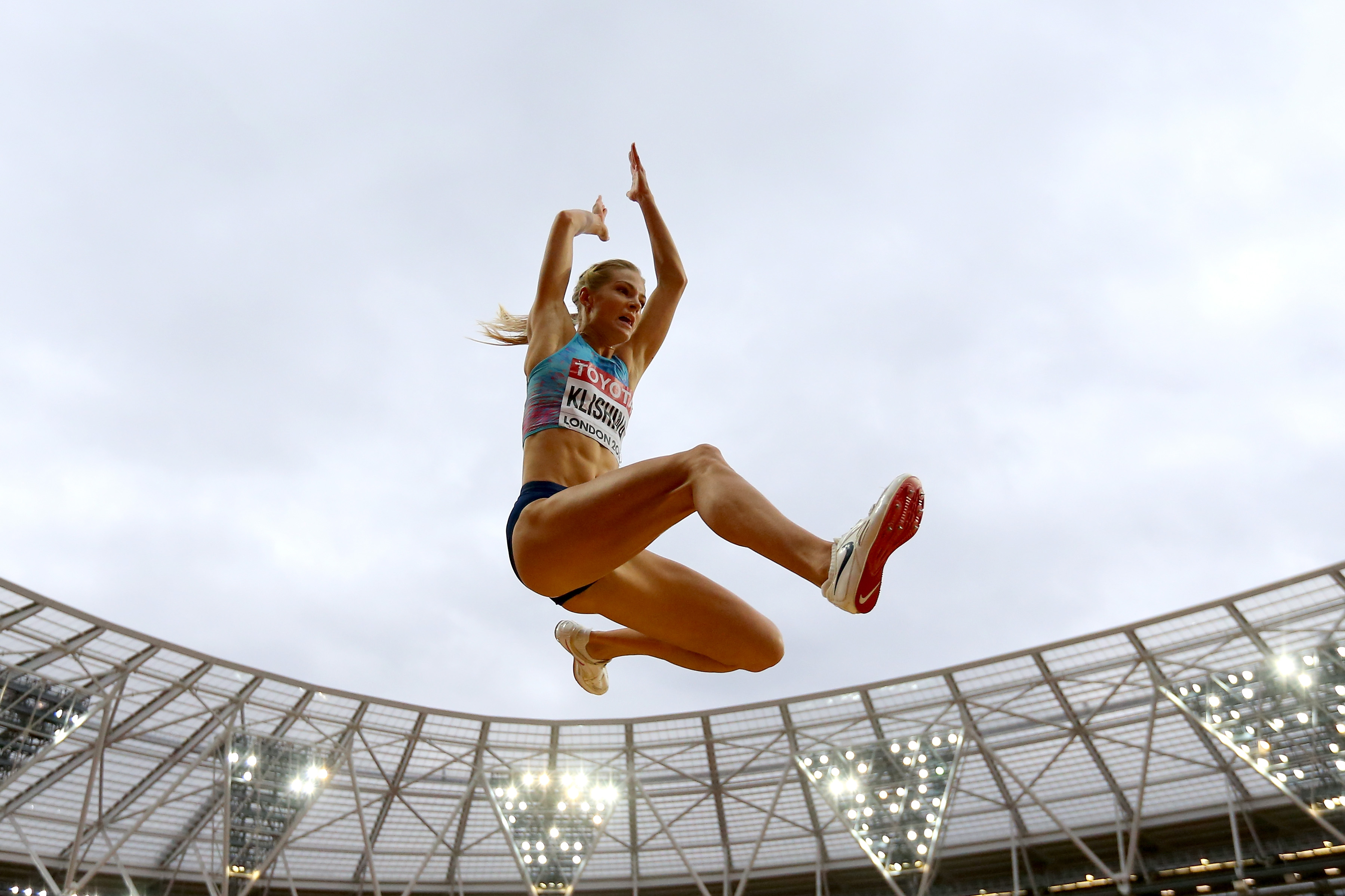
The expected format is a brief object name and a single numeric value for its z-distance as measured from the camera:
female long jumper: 3.38
